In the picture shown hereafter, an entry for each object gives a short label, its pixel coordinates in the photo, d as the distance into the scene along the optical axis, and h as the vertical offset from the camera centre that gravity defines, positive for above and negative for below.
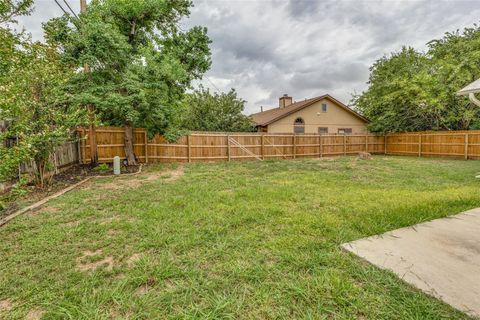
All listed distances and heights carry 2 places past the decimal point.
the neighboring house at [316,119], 17.62 +2.00
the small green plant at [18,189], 3.43 -0.61
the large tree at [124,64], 7.68 +2.93
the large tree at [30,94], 3.87 +1.27
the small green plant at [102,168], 8.43 -0.80
